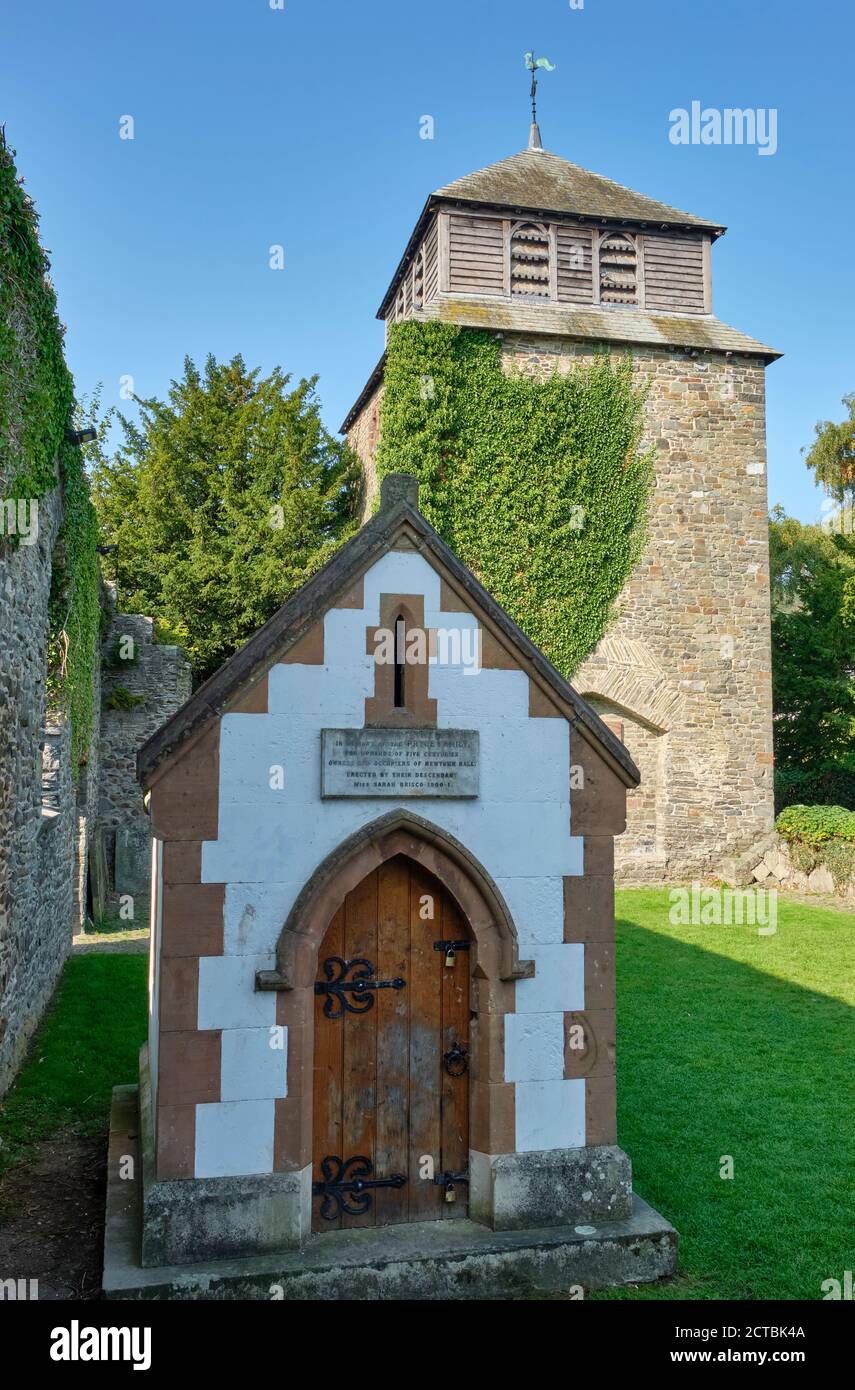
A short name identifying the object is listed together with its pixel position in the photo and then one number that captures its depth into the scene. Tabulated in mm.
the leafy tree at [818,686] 24688
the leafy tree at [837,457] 35281
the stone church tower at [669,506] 20219
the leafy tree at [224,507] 25750
